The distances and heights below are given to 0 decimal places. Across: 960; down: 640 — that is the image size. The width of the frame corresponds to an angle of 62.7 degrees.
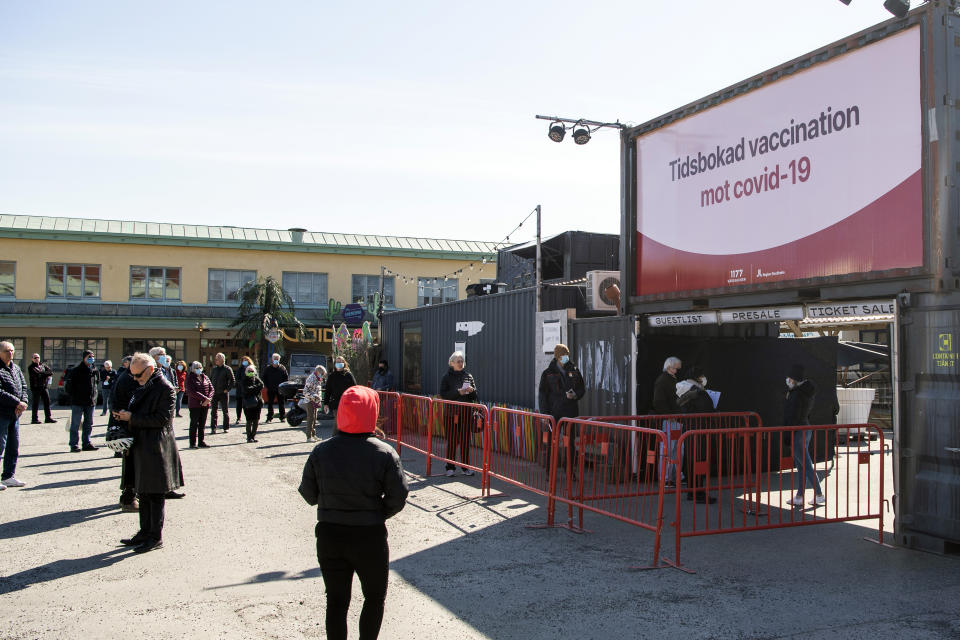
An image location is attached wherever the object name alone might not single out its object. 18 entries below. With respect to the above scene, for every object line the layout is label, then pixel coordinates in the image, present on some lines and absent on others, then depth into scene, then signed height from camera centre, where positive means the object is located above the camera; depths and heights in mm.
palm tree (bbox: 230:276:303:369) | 32688 +1125
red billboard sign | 7332 +1821
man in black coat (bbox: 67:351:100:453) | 13273 -1020
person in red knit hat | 4078 -881
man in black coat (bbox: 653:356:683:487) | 9719 -564
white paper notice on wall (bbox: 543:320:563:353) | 12750 +137
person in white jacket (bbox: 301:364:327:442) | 15234 -1139
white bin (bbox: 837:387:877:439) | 15578 -1109
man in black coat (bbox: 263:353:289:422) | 18156 -830
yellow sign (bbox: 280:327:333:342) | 34066 +287
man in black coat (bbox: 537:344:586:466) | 10453 -593
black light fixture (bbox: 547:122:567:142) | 13148 +3565
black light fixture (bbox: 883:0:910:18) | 7074 +3074
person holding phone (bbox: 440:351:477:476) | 10602 -918
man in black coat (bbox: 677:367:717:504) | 9469 -689
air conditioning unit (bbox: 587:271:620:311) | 12312 +844
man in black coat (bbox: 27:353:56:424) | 19031 -1110
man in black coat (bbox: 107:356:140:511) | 8352 -1293
